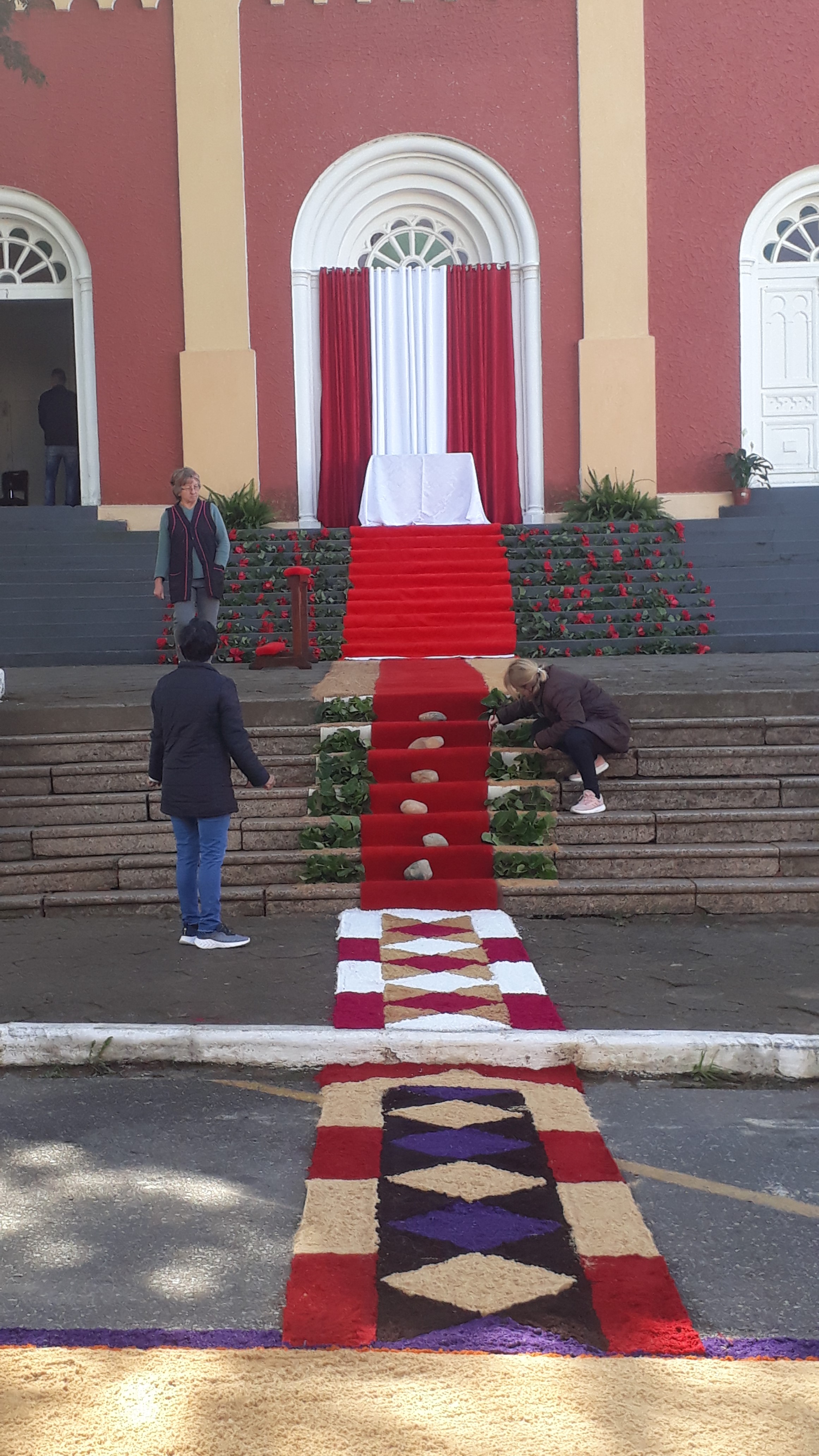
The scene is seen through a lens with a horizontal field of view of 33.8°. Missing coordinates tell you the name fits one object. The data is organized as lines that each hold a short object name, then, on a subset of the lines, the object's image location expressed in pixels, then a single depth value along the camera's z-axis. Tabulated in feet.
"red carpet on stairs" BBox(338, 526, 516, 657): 38.17
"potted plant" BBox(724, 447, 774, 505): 50.85
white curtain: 52.11
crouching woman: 23.02
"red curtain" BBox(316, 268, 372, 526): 51.93
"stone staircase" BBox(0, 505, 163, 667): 40.60
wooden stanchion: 34.96
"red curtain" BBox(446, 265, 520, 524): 52.03
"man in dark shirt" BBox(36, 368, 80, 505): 52.60
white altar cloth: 49.14
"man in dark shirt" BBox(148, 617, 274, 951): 19.30
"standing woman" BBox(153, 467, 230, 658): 29.32
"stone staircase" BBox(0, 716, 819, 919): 21.39
